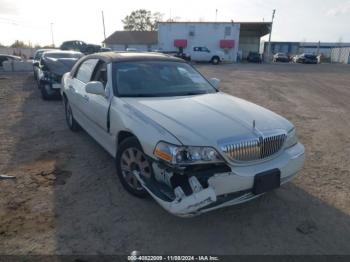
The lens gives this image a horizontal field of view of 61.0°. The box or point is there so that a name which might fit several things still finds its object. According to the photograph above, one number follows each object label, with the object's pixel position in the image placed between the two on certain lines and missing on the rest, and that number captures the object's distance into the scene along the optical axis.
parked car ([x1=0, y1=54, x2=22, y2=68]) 25.28
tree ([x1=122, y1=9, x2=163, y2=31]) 71.75
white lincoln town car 2.72
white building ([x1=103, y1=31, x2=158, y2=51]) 54.38
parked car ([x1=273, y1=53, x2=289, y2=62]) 45.97
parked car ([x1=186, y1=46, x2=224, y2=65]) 34.00
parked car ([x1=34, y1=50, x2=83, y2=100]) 9.17
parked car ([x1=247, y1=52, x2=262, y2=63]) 41.06
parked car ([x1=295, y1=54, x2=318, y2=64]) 41.41
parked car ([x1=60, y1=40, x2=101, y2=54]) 30.73
